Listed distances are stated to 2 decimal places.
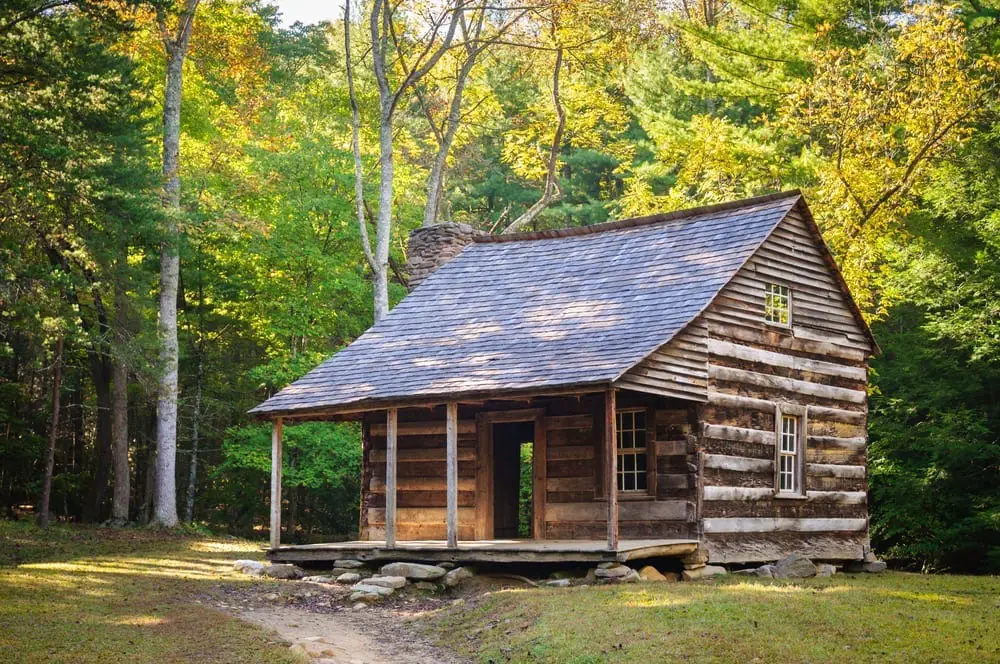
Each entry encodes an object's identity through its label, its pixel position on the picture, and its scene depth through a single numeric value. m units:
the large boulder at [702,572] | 18.70
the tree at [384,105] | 31.67
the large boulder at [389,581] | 18.58
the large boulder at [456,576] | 18.62
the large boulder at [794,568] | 19.89
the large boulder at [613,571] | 17.34
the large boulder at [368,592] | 17.88
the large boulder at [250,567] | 21.02
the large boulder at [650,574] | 18.16
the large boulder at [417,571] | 18.77
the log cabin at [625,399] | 19.22
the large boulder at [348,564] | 20.44
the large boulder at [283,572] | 20.53
